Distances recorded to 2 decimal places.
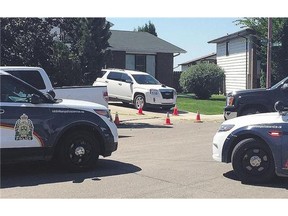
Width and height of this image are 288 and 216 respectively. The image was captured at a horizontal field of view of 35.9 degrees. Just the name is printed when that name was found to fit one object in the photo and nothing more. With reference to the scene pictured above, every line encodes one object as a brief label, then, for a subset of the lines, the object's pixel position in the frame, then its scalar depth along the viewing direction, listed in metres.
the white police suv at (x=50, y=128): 7.21
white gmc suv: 20.88
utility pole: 21.31
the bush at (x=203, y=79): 29.38
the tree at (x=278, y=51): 27.92
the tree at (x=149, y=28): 55.96
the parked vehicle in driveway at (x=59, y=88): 11.72
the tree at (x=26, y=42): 17.12
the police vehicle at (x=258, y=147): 6.68
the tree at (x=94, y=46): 17.23
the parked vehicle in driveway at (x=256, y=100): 12.85
